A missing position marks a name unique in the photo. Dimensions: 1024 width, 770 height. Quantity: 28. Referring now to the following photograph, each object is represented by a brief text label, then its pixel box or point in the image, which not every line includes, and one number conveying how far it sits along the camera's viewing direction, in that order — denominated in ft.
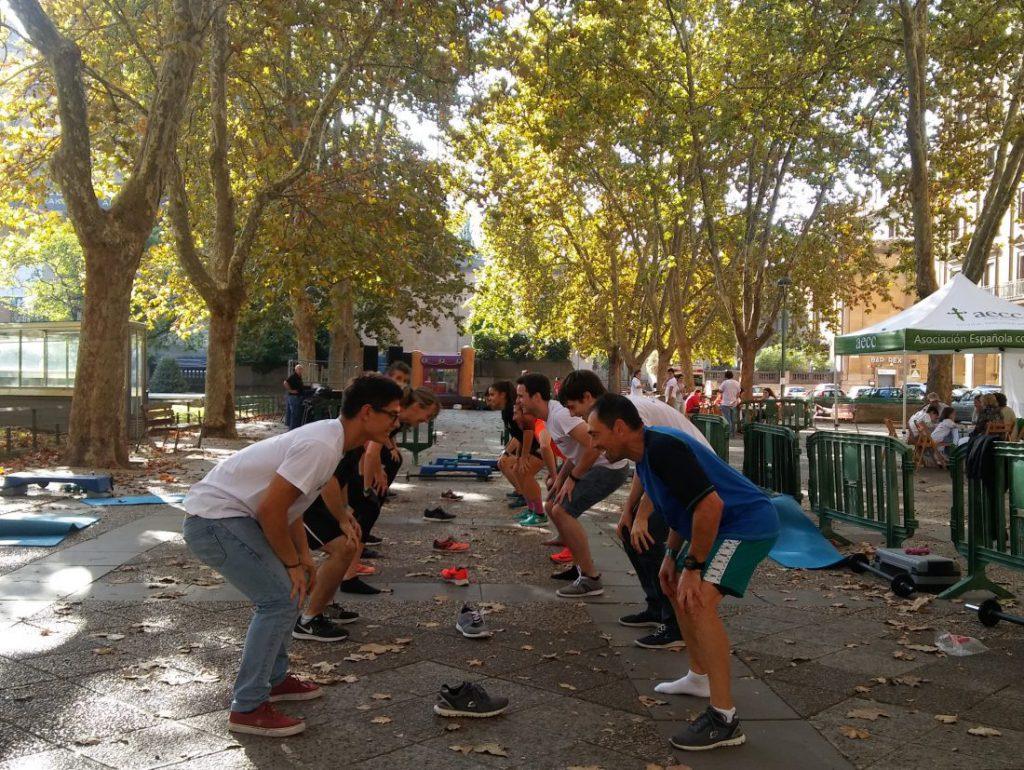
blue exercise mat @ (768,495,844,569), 27.78
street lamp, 101.04
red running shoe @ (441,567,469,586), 24.39
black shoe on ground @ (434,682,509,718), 14.84
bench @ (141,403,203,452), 64.65
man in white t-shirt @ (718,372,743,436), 89.51
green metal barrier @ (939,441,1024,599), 21.13
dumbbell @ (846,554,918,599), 23.66
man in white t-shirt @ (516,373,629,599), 23.50
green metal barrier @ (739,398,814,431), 82.01
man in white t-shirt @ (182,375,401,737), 13.44
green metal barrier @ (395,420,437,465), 50.37
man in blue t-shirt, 13.56
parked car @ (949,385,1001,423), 101.55
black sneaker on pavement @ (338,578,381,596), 23.13
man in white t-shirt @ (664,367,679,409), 85.66
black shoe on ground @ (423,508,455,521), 34.94
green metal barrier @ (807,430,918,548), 26.96
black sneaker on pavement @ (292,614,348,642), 19.01
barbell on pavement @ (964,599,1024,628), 20.43
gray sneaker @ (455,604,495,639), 19.36
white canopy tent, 49.37
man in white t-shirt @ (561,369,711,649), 17.66
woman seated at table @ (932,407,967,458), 58.18
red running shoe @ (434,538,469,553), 28.89
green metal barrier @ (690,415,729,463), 39.55
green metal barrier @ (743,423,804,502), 33.06
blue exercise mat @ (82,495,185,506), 37.32
